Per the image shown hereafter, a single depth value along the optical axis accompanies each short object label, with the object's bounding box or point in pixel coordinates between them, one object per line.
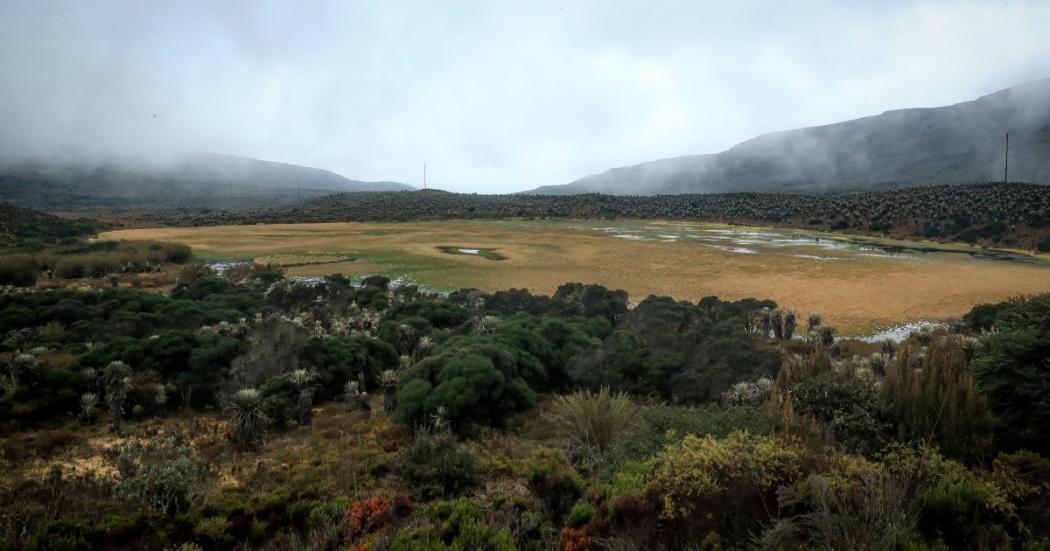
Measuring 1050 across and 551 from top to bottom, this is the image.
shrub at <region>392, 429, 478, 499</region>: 7.43
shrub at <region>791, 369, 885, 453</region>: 7.55
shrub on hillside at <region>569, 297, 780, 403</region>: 12.56
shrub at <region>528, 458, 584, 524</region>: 6.45
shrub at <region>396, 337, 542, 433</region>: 11.00
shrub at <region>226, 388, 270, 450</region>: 10.35
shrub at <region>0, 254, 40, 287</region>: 28.44
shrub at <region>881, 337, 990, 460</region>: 6.94
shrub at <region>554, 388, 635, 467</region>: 8.62
